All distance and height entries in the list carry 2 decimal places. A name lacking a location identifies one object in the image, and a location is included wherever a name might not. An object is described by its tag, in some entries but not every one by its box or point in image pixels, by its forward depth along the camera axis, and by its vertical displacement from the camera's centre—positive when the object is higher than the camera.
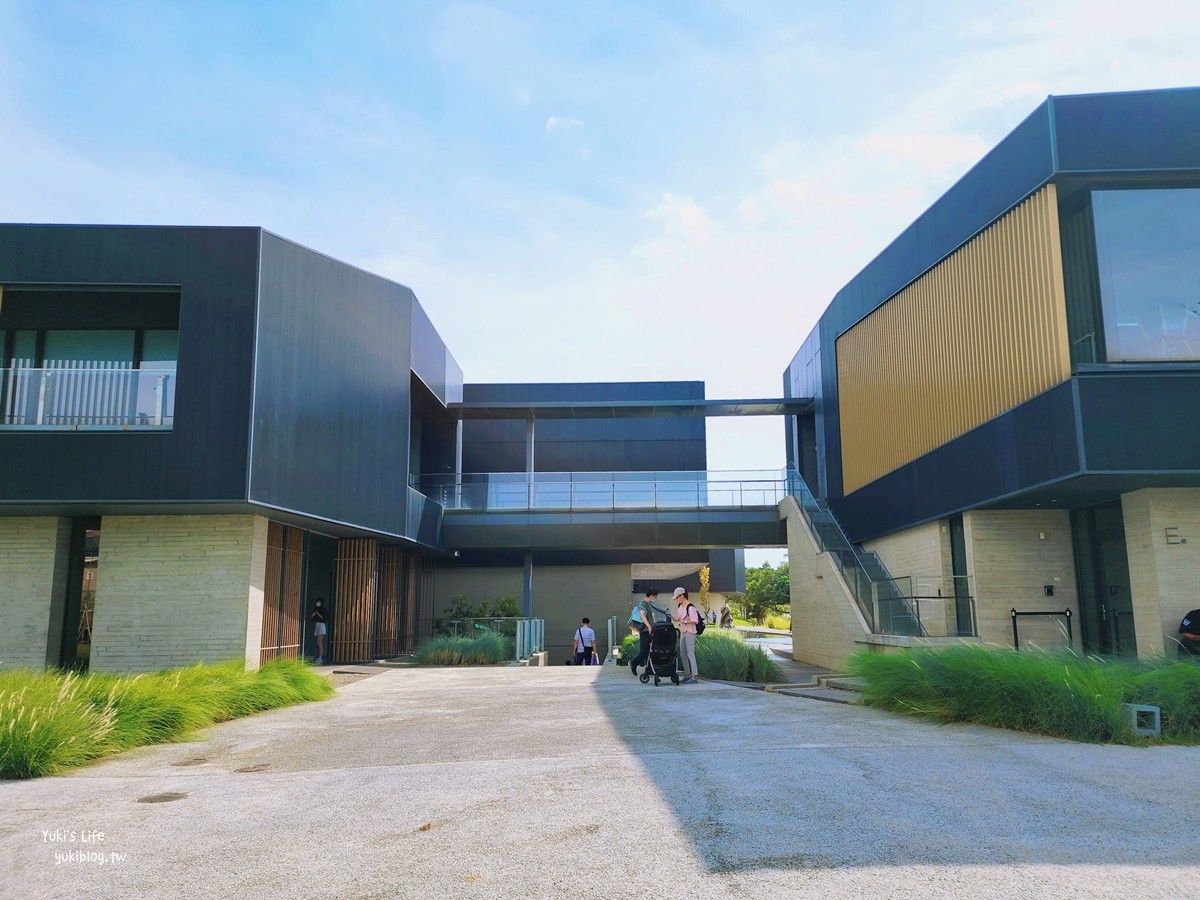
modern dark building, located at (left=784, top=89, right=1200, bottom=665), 13.40 +3.26
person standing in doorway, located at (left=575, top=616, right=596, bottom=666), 24.30 -1.17
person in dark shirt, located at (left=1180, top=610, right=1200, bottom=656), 12.86 -0.51
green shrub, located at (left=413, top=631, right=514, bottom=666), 23.05 -1.25
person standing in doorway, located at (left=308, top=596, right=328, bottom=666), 22.48 -0.60
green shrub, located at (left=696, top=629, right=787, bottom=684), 17.01 -1.15
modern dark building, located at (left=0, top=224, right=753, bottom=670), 16.19 +2.95
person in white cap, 15.47 -0.48
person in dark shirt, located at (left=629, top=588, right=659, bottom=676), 16.02 -0.46
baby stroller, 15.25 -0.83
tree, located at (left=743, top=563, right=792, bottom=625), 58.00 +0.22
